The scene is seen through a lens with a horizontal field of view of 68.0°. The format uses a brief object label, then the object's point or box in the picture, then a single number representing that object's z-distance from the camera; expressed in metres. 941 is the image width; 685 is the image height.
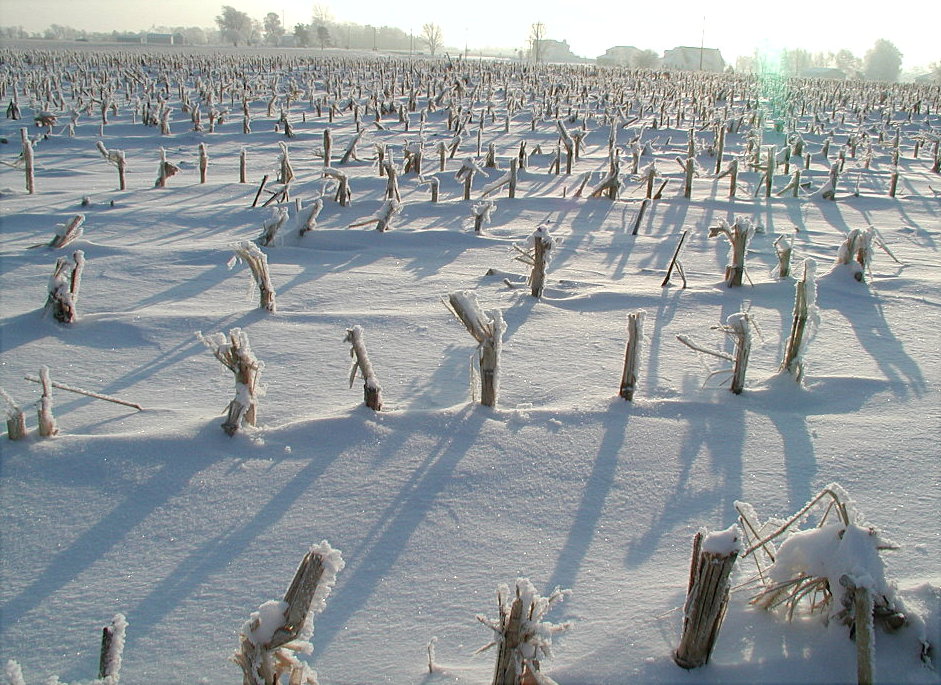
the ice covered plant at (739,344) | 2.79
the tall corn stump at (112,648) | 1.38
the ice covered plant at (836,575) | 1.42
